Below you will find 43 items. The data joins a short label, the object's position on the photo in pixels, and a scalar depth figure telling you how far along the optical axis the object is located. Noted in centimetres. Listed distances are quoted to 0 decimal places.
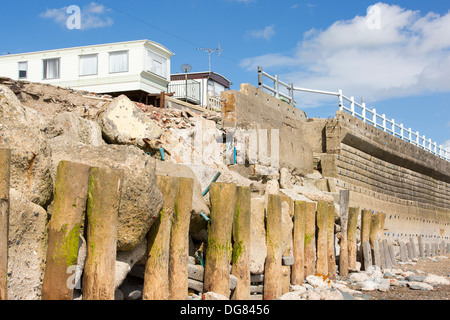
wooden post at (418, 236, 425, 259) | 1707
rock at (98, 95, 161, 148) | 899
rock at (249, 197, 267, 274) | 766
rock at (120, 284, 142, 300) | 583
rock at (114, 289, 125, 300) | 559
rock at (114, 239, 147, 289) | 532
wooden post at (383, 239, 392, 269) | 1299
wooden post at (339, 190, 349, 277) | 1086
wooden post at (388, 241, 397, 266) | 1367
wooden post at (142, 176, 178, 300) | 577
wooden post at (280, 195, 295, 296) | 823
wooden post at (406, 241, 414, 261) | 1578
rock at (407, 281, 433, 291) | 1012
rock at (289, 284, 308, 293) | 842
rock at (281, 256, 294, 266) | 827
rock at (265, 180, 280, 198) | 1054
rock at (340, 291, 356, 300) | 792
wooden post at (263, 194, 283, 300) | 781
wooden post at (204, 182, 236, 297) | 668
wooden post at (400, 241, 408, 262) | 1500
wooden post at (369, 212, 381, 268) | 1230
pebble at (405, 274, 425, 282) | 1092
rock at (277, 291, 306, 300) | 739
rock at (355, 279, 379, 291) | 951
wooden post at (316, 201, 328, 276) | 977
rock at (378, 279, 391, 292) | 952
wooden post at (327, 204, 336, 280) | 1024
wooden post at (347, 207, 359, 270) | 1138
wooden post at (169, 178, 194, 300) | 609
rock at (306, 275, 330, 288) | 895
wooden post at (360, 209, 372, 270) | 1177
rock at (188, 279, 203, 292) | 659
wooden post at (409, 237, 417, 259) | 1596
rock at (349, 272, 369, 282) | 1040
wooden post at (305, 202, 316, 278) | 935
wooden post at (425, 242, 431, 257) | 1797
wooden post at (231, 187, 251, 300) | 715
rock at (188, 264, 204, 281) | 661
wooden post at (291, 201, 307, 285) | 880
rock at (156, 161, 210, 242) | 690
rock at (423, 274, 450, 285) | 1089
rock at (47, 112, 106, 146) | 754
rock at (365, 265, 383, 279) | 1102
